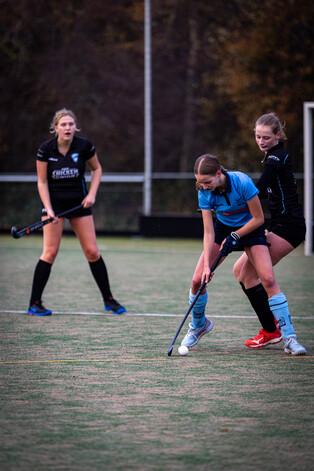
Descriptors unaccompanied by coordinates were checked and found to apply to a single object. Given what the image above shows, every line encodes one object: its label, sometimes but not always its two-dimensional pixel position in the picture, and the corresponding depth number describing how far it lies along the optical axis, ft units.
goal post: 90.02
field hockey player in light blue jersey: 34.22
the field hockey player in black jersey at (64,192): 46.75
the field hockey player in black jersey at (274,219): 36.47
